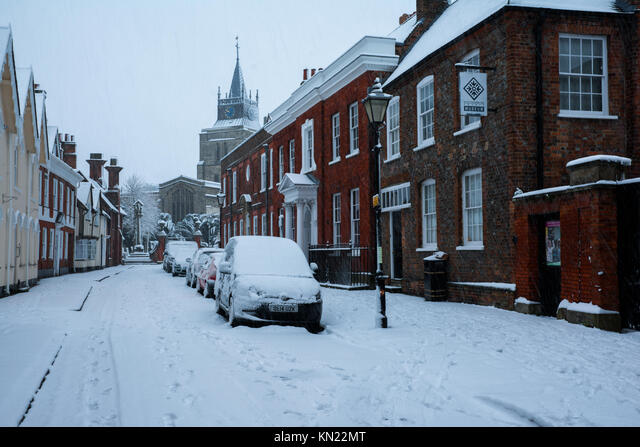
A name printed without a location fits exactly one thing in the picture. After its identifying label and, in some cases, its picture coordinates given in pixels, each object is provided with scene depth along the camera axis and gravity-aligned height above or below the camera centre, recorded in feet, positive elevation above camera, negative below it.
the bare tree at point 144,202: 327.06 +29.76
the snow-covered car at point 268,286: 34.04 -1.87
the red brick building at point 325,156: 70.95 +14.55
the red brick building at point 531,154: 33.45 +7.95
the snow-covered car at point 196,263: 71.41 -1.07
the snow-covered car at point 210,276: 58.13 -2.17
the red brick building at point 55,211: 100.32 +8.14
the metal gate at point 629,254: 31.89 +0.04
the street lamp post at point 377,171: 35.01 +5.03
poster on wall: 37.70 +0.77
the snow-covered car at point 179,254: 105.91 +0.07
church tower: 374.20 +79.51
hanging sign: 44.96 +12.25
